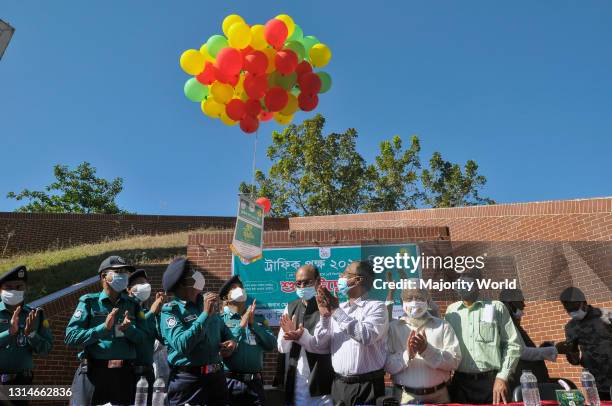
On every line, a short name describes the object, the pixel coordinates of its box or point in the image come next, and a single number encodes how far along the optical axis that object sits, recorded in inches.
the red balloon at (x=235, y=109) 298.0
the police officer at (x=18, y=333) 175.5
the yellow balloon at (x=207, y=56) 291.9
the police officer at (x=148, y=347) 172.6
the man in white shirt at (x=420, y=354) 156.8
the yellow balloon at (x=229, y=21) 294.5
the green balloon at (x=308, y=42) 319.9
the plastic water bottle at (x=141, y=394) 114.4
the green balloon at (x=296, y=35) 311.8
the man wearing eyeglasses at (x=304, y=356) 164.7
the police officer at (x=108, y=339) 157.3
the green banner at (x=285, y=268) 316.2
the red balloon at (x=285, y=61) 286.8
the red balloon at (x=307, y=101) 313.0
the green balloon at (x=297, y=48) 298.2
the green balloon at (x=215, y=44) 289.1
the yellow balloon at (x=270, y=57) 290.2
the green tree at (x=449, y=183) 941.8
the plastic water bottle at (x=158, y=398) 116.4
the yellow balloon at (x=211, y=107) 308.7
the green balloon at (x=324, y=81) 324.5
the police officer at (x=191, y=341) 147.3
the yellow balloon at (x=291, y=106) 314.7
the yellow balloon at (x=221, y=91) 291.6
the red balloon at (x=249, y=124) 309.9
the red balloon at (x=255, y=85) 289.9
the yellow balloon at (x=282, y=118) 325.4
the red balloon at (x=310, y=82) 305.0
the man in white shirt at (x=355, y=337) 151.6
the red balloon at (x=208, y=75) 288.7
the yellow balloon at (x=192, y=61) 288.7
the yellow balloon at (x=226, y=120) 315.3
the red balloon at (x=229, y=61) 277.3
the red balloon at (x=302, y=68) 305.9
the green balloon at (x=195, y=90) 304.2
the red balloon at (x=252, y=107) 301.1
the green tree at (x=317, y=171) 862.5
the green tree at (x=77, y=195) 1076.3
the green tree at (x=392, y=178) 899.4
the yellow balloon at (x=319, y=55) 316.2
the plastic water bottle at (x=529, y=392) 115.6
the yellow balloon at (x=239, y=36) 281.9
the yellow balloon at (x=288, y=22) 302.5
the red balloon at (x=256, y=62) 281.3
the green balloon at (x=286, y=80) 296.6
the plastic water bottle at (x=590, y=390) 117.4
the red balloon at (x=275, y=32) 286.5
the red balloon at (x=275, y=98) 296.7
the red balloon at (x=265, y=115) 324.2
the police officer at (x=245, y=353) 174.0
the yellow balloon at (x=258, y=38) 288.2
